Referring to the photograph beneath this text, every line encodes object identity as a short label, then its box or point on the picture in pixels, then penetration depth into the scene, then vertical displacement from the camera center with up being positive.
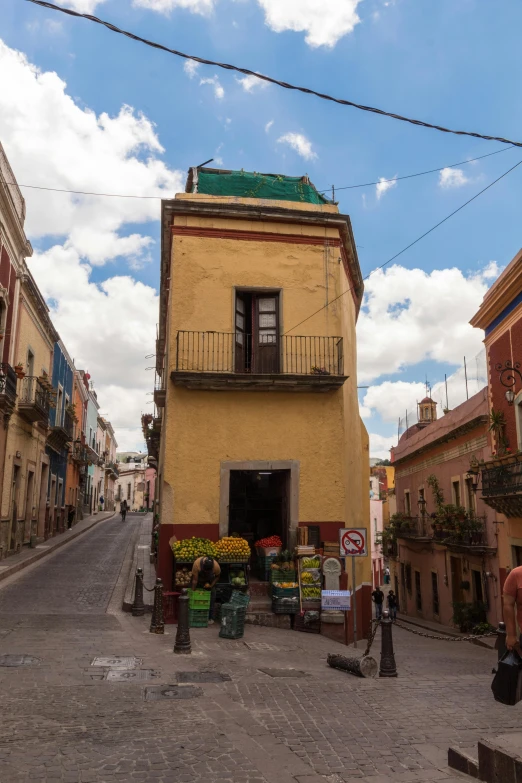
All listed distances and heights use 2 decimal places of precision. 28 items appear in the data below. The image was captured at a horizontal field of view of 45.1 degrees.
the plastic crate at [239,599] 10.70 -1.44
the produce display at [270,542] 13.11 -0.59
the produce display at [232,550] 12.18 -0.70
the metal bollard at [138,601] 12.00 -1.66
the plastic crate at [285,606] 11.96 -1.73
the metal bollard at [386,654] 8.38 -1.84
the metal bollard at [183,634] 9.16 -1.74
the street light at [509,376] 16.39 +3.77
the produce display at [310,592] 12.12 -1.48
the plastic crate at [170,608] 12.06 -1.80
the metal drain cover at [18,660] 8.24 -1.94
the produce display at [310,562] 12.45 -0.94
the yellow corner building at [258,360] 13.15 +3.37
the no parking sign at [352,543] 10.70 -0.48
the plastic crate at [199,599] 11.21 -1.51
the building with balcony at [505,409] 15.95 +2.94
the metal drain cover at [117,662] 8.32 -1.98
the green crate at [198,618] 11.24 -1.84
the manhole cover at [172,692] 7.01 -2.01
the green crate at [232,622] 10.41 -1.77
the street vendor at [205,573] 11.37 -1.07
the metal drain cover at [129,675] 7.70 -1.99
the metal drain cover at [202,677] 7.79 -2.01
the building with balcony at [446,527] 19.52 -0.44
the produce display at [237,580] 11.80 -1.23
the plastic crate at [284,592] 12.02 -1.47
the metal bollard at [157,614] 10.59 -1.69
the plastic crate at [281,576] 12.32 -1.20
